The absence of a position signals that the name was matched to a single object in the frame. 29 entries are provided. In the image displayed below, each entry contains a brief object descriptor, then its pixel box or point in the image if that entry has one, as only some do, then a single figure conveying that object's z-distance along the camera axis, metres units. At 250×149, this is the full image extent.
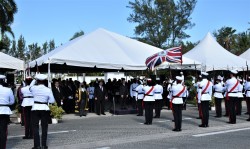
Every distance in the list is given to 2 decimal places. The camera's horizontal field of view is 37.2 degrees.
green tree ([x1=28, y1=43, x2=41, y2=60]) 57.05
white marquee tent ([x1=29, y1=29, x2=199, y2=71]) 16.69
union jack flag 18.45
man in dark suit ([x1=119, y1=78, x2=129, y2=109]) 19.16
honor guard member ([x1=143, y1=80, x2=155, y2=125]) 13.39
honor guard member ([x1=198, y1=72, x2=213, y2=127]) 12.56
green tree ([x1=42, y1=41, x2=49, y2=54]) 60.88
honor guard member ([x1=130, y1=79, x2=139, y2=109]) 19.70
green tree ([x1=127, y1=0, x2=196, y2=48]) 54.00
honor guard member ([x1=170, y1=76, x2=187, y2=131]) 11.71
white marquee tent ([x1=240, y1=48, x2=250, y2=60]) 33.06
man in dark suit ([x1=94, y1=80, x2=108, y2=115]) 17.34
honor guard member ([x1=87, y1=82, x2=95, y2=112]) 18.48
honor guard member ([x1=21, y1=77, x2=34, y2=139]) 10.49
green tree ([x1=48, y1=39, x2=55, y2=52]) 62.00
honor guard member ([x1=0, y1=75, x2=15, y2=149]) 7.97
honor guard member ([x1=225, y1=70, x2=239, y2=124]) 13.55
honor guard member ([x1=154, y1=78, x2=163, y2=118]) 15.21
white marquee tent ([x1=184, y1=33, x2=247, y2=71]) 25.61
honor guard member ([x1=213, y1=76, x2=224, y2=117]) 15.70
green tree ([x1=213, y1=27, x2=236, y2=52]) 55.97
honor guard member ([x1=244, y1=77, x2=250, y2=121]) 15.19
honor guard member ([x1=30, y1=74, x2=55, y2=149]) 8.72
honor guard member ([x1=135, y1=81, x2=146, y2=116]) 16.45
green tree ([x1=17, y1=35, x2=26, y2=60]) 54.86
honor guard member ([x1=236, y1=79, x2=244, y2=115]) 16.66
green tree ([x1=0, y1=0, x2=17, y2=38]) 27.20
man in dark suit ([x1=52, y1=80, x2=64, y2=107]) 16.06
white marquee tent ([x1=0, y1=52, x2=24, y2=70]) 17.06
